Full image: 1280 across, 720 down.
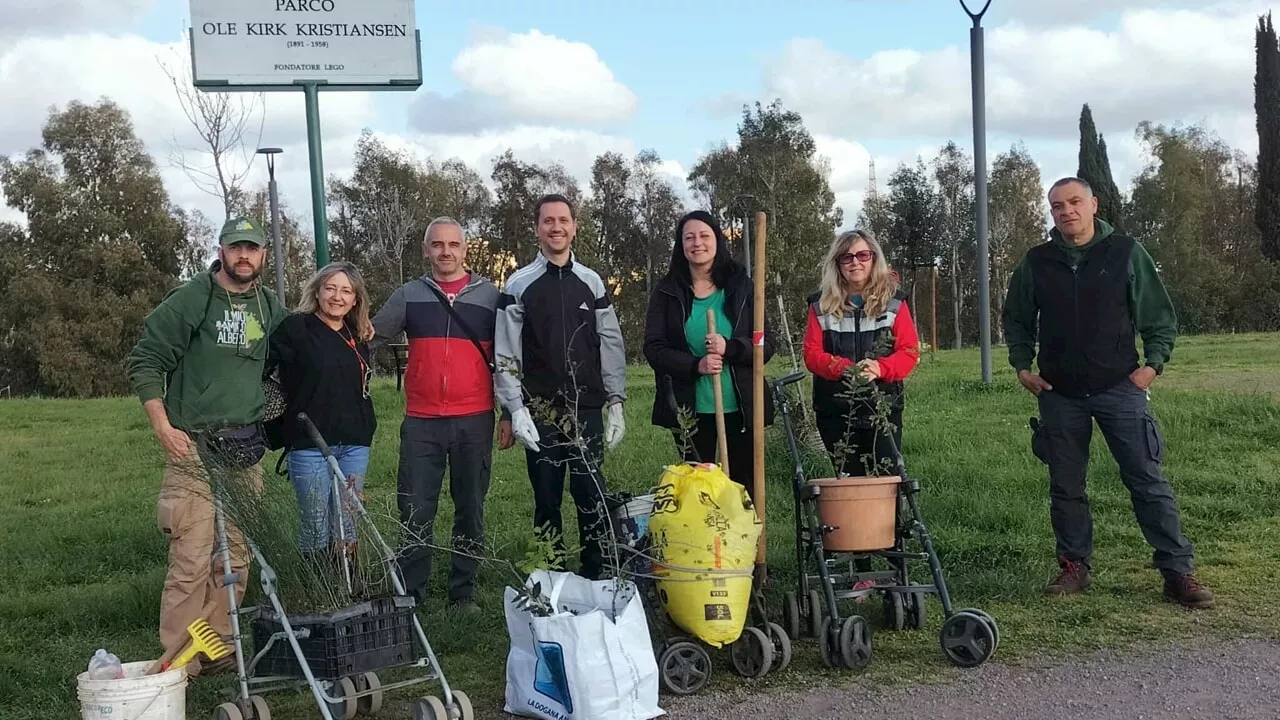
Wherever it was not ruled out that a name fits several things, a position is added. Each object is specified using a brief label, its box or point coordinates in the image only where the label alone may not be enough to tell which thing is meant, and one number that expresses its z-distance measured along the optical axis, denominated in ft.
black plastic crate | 12.12
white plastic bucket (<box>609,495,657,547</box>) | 14.53
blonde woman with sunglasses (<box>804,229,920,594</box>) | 16.63
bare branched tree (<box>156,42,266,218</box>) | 59.47
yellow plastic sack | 13.57
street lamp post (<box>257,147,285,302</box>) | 52.90
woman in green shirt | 16.48
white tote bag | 12.59
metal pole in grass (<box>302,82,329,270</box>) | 22.83
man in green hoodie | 15.14
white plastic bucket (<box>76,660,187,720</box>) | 12.31
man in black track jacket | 16.89
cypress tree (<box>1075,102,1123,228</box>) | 143.54
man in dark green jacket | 17.01
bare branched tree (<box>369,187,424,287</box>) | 130.52
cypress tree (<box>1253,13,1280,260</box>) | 133.69
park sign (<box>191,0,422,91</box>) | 25.44
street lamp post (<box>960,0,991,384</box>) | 34.71
